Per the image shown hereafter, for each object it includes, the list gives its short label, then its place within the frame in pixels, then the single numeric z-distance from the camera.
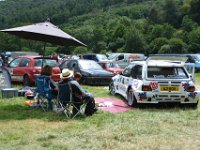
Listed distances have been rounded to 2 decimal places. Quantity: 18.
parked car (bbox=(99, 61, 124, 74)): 23.45
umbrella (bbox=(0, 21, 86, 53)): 11.61
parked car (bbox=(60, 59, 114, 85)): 20.00
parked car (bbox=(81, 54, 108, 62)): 34.47
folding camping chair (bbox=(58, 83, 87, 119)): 10.70
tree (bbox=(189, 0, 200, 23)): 95.50
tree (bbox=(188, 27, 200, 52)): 66.29
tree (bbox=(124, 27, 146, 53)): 80.06
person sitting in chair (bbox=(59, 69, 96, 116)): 10.82
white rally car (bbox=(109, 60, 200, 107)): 12.04
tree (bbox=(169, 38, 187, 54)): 65.19
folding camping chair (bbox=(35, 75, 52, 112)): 11.74
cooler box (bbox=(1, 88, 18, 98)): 14.41
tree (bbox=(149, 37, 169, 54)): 74.46
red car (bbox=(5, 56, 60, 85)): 18.34
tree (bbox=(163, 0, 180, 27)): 103.38
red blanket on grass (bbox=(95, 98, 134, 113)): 12.23
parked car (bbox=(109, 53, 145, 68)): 35.31
